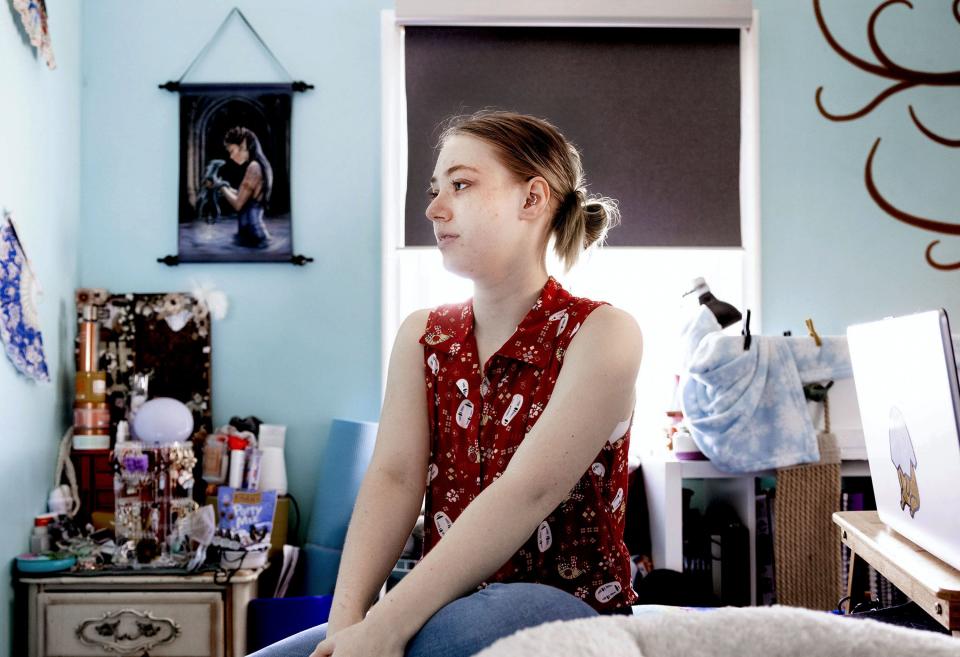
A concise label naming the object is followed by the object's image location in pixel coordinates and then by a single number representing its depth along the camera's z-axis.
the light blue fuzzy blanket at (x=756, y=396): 2.28
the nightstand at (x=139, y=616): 2.17
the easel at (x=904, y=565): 1.18
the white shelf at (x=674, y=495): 2.29
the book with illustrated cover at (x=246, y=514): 2.30
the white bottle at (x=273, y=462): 2.59
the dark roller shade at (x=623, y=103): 2.76
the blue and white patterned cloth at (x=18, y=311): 2.19
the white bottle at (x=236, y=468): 2.49
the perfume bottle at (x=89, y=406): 2.49
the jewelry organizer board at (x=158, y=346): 2.64
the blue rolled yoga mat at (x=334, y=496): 2.46
